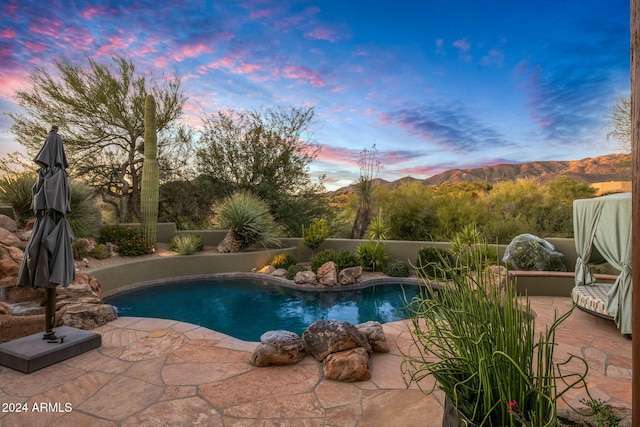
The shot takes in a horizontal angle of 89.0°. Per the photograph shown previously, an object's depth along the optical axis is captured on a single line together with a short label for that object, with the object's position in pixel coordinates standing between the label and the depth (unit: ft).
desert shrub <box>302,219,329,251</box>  32.78
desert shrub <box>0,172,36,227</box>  26.96
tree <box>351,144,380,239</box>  38.52
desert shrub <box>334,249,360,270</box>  27.20
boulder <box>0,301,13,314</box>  13.60
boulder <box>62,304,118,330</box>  13.80
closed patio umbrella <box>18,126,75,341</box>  10.47
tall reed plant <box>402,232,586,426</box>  4.01
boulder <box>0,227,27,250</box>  20.25
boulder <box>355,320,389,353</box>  11.64
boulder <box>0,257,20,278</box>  17.48
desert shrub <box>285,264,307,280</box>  27.45
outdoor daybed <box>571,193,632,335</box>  12.28
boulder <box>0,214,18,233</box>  23.21
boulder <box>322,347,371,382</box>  9.61
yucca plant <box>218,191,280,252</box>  32.58
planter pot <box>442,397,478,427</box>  3.95
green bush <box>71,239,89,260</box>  24.43
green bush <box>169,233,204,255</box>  30.07
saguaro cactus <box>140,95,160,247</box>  32.58
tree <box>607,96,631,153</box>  33.73
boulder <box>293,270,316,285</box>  25.72
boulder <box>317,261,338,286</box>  25.46
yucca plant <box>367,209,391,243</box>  30.14
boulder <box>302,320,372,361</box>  10.82
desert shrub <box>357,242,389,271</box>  29.30
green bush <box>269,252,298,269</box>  30.14
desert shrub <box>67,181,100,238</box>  26.89
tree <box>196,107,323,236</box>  42.88
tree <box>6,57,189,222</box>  35.94
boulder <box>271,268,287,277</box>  28.22
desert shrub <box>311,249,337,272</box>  27.71
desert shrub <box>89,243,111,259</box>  25.91
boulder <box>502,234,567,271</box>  23.06
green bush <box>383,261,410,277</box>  27.45
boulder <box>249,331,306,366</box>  10.54
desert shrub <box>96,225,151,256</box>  28.68
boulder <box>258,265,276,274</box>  29.26
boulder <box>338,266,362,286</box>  25.69
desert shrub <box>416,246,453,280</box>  26.63
